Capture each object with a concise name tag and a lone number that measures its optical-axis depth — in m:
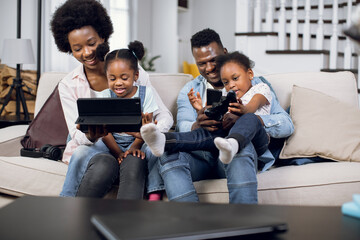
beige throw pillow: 1.92
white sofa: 1.71
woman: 1.96
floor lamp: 3.34
